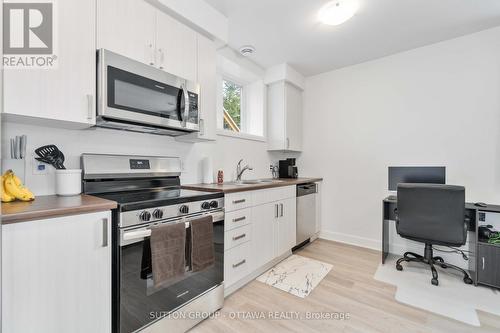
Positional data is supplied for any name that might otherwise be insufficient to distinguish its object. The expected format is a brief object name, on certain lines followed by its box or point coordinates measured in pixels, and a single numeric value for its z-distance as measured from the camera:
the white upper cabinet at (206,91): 2.07
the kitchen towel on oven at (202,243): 1.56
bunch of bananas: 1.16
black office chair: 2.11
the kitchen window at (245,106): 3.26
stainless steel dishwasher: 3.03
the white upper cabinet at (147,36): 1.49
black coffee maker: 3.51
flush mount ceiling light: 2.04
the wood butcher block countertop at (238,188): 1.89
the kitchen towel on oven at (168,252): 1.33
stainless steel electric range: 1.23
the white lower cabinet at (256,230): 1.97
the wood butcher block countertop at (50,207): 0.93
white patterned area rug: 2.14
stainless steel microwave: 1.44
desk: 2.15
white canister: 1.42
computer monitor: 2.59
